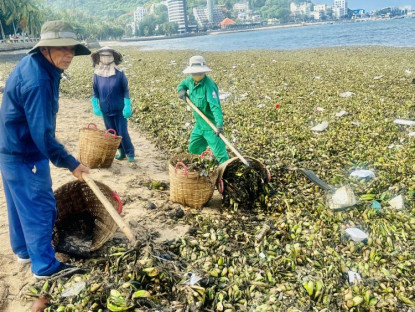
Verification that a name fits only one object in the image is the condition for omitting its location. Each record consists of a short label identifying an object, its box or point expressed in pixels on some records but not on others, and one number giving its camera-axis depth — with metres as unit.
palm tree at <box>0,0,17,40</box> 44.66
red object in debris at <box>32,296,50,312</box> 3.00
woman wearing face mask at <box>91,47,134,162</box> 6.08
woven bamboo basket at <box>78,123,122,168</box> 5.84
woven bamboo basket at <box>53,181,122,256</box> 3.94
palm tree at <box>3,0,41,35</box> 46.75
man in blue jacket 2.96
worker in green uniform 5.39
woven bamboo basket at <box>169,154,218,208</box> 4.61
